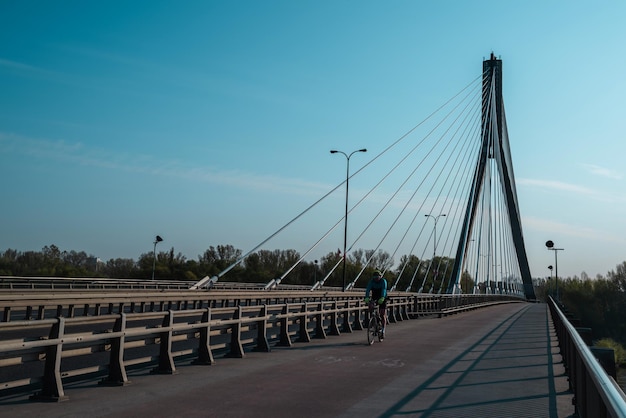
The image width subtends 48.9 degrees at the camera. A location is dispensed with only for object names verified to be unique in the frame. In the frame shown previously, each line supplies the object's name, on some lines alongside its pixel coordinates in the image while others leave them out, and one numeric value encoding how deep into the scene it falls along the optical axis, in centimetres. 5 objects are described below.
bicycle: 1745
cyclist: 1750
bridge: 820
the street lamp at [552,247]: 8285
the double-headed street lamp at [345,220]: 4434
